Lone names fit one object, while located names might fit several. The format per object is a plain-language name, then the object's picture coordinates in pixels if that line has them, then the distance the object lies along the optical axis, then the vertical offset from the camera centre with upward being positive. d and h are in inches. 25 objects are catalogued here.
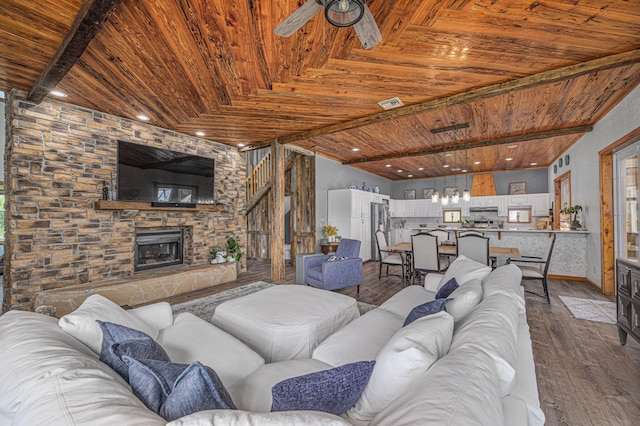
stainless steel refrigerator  297.1 -3.4
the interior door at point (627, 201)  139.0 +9.8
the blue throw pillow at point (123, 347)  41.5 -20.8
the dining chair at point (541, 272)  149.6 -29.7
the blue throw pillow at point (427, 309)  61.2 -20.7
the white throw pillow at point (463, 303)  67.8 -21.2
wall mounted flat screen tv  162.3 +27.1
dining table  166.1 -21.9
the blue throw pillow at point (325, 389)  33.8 -22.2
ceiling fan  63.6 +49.6
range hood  331.0 +11.4
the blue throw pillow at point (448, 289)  85.5 -22.5
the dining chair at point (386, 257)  195.0 -28.7
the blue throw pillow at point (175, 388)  31.2 -20.9
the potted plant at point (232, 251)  213.3 -26.6
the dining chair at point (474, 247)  157.2 -17.1
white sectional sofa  28.0 -20.5
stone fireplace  128.6 +3.3
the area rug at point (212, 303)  138.3 -47.6
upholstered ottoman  78.5 -32.0
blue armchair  155.6 -31.1
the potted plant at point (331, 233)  253.9 -14.2
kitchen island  198.5 -20.8
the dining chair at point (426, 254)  169.8 -23.0
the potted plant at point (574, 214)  197.3 +3.5
